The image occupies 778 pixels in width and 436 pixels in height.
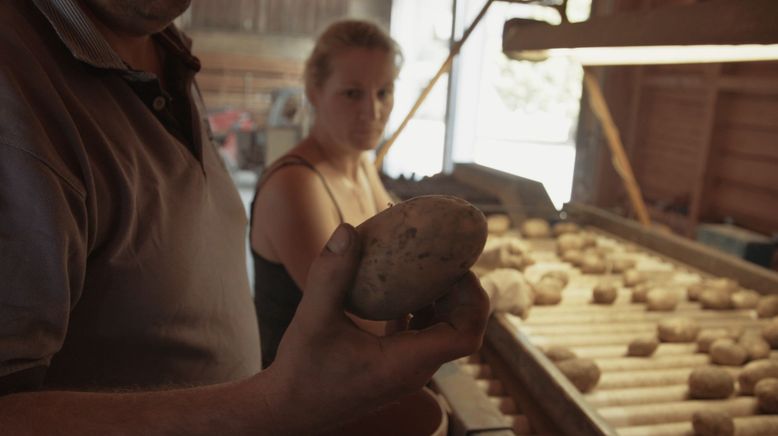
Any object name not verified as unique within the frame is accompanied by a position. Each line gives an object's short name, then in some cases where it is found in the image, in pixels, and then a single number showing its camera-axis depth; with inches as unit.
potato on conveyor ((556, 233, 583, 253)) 89.6
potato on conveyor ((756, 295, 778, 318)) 67.0
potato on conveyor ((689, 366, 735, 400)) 49.6
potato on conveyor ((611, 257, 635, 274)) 81.4
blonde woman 55.4
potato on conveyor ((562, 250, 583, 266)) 84.8
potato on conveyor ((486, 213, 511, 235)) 95.4
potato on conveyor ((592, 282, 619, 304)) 70.4
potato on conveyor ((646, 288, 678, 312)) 68.8
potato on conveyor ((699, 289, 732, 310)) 70.4
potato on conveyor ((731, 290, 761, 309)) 71.0
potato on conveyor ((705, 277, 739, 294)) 72.8
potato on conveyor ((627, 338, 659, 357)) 57.1
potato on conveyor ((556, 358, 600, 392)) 49.1
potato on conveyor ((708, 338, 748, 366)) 55.3
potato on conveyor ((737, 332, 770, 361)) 56.7
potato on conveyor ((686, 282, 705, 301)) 73.2
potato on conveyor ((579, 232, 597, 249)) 92.1
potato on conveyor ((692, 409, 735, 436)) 43.4
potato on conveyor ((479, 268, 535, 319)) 61.2
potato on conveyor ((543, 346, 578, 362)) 52.5
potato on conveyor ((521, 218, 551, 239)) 97.2
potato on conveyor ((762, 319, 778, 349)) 60.2
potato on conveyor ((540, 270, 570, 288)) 74.1
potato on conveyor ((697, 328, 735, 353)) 59.3
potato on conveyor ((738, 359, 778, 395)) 51.5
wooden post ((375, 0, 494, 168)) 102.8
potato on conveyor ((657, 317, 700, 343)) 61.1
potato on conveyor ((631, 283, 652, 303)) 71.6
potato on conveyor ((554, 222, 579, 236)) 98.6
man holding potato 23.0
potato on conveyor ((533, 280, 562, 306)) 68.1
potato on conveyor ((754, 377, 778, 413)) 47.7
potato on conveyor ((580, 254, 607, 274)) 81.5
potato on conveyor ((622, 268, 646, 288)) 76.3
